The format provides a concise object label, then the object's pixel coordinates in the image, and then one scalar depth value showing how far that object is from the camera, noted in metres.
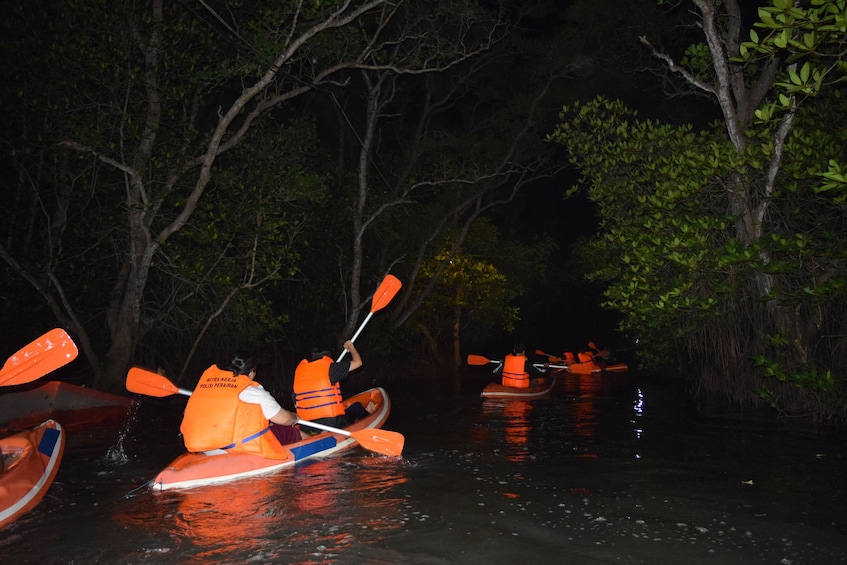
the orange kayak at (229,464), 5.70
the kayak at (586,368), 19.06
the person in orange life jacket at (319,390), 7.60
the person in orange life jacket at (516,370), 13.23
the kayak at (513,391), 12.79
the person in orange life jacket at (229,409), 5.96
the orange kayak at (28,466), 5.03
